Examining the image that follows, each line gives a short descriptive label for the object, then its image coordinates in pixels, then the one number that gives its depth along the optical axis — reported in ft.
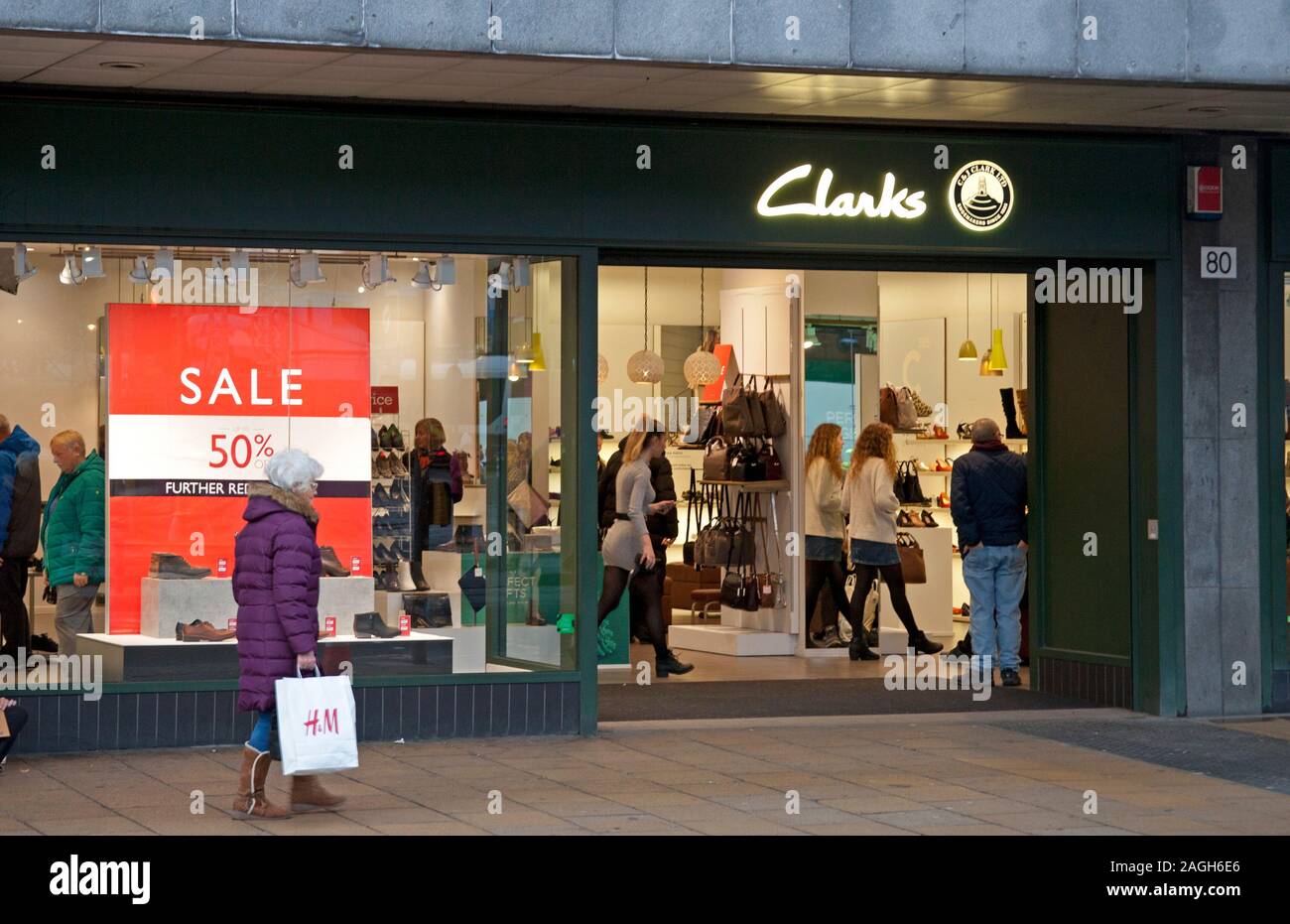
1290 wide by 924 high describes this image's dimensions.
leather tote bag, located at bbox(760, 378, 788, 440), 49.65
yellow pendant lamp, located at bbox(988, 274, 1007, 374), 59.00
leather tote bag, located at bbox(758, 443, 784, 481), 49.52
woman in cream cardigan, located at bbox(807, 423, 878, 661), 49.24
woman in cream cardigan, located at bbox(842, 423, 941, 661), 48.08
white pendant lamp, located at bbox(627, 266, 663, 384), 58.95
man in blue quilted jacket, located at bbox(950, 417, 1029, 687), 43.09
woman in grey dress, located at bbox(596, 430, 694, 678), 44.29
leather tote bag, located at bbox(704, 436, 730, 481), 50.14
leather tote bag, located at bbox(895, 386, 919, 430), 55.72
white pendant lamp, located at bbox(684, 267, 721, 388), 54.39
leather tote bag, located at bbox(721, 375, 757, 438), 49.70
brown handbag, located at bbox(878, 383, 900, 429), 55.25
